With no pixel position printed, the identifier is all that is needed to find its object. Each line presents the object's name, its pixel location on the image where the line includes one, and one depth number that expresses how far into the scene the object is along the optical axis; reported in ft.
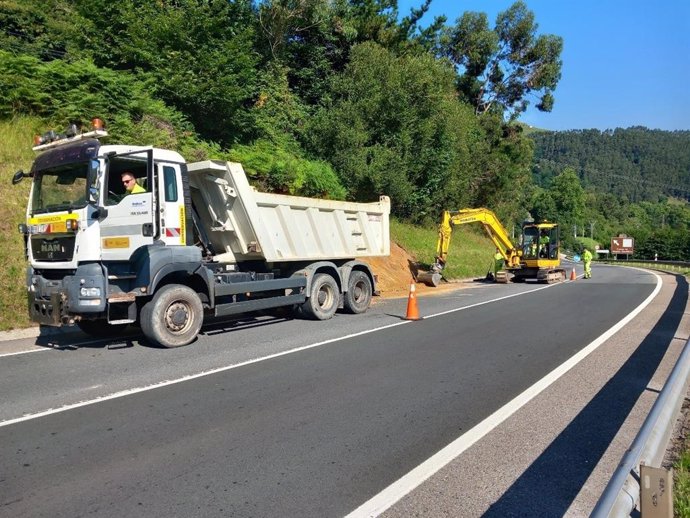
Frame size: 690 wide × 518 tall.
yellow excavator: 85.05
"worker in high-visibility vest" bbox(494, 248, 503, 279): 87.15
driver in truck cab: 29.43
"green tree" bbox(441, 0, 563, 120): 149.59
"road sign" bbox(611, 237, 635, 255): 291.99
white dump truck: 27.84
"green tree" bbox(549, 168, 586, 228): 379.55
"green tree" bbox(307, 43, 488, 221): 79.00
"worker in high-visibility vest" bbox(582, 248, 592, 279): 100.18
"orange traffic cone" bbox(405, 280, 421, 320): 40.29
